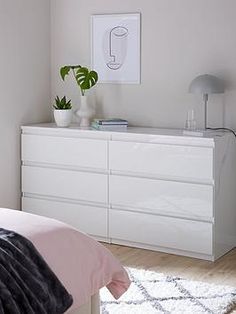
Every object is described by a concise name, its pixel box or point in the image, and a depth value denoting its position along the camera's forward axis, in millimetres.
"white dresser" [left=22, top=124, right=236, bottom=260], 4348
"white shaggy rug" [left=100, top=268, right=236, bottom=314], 3459
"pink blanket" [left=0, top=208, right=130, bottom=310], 2664
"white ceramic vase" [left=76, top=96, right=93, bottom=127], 5047
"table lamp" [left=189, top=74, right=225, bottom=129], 4406
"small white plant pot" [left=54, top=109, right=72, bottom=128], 5000
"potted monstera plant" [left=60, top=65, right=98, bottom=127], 5000
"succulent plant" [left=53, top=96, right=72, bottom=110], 5086
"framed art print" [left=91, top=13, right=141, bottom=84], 4953
